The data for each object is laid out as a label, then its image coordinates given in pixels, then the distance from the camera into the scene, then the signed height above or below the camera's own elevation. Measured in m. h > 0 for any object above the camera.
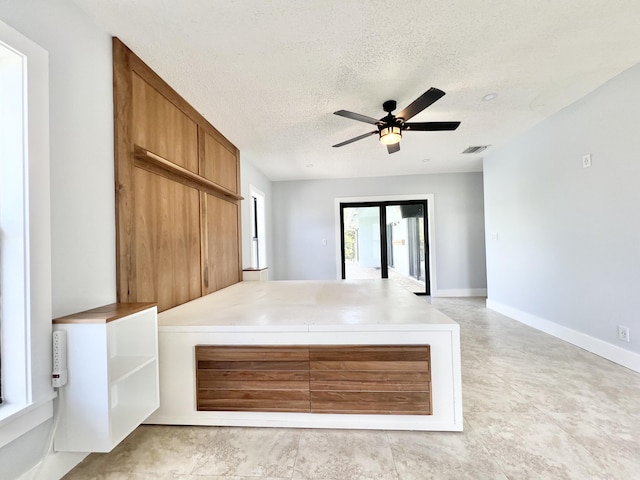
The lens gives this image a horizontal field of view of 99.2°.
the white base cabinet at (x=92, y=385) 1.27 -0.64
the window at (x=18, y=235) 1.18 +0.07
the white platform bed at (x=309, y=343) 1.61 -0.61
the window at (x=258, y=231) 4.93 +0.27
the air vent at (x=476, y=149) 4.04 +1.37
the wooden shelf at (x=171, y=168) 1.91 +0.65
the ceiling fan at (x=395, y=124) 2.32 +1.07
